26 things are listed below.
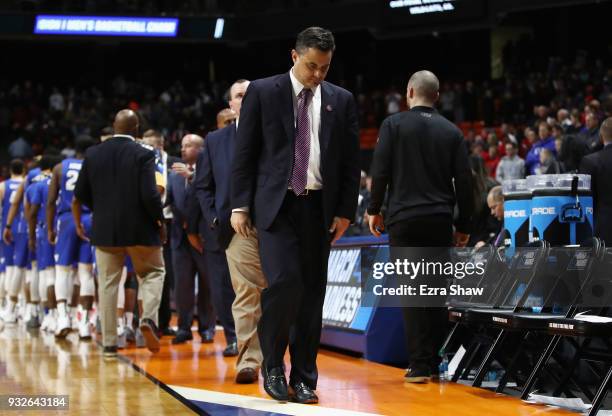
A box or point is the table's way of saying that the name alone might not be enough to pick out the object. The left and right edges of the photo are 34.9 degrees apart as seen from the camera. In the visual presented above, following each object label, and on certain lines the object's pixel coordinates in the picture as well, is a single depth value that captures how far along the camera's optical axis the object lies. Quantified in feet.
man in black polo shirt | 21.25
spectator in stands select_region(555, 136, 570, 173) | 34.91
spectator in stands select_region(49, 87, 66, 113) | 89.35
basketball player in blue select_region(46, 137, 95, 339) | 32.94
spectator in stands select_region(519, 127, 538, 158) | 52.24
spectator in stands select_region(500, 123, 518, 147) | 55.78
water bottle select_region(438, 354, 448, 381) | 22.27
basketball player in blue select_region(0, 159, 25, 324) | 41.60
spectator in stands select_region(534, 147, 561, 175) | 38.58
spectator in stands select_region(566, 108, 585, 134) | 48.47
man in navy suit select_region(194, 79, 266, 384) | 21.72
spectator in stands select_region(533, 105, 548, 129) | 58.27
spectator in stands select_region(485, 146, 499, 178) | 57.43
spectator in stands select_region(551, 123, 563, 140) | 47.58
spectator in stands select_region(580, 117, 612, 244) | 20.89
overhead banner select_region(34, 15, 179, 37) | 85.20
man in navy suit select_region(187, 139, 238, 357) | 24.70
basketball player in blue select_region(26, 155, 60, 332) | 36.37
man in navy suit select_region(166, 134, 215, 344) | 31.89
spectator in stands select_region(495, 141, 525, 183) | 52.15
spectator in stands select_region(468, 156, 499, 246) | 28.63
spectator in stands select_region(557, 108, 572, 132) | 50.79
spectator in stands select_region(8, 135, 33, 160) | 81.06
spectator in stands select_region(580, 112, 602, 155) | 33.26
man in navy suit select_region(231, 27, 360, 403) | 17.94
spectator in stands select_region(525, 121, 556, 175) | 48.86
